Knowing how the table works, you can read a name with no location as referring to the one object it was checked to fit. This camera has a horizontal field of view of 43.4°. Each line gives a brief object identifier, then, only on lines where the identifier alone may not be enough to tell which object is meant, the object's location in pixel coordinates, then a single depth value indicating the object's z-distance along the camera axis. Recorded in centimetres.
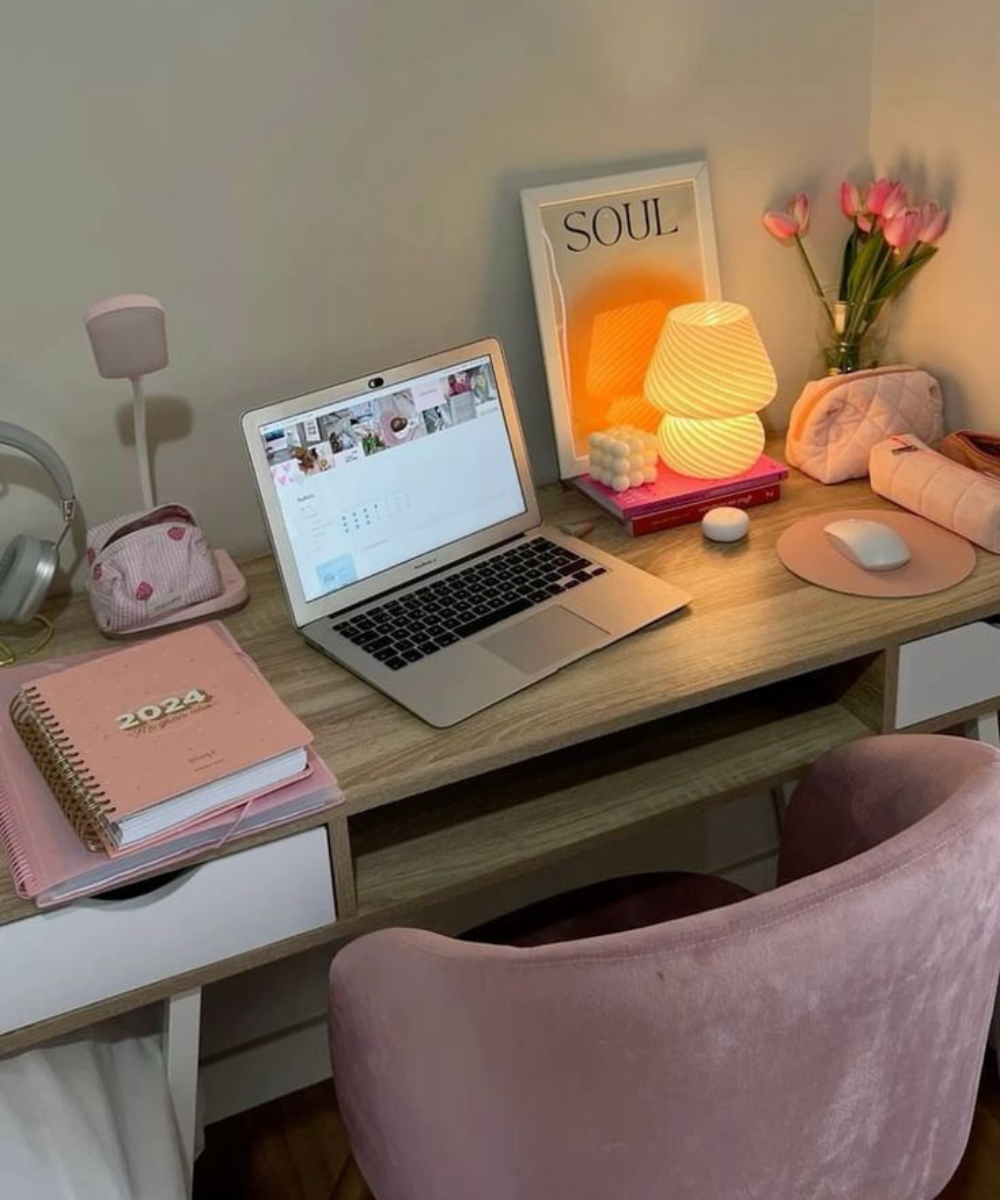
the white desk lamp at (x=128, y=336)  121
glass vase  164
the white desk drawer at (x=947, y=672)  130
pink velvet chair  76
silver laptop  124
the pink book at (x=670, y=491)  147
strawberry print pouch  129
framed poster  151
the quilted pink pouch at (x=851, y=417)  155
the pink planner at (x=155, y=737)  101
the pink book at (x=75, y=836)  98
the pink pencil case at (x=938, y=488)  137
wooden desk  112
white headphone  126
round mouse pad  132
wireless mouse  134
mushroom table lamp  146
